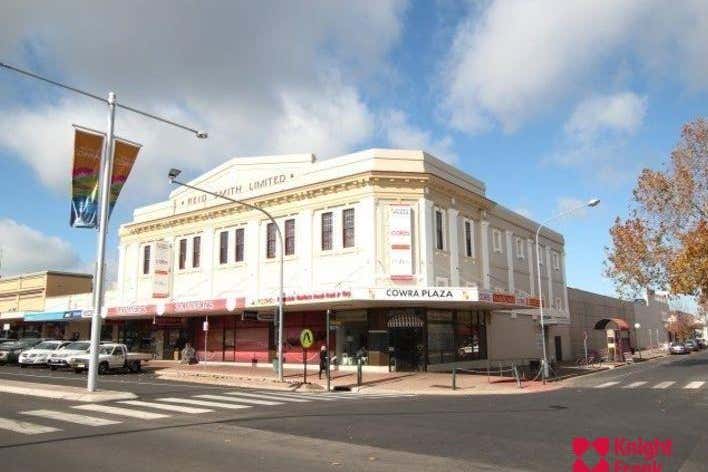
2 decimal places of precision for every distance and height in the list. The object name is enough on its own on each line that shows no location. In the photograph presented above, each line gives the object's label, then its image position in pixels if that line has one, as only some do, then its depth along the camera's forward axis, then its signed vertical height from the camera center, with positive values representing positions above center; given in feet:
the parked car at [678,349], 220.84 -2.72
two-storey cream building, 101.96 +14.71
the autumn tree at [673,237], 109.29 +19.34
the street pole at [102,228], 61.87 +11.96
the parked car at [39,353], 118.42 -1.51
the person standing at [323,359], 93.71 -2.32
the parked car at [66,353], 110.83 -1.46
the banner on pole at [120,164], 65.05 +18.57
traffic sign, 80.23 +0.68
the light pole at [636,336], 236.22 +2.04
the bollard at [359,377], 83.14 -4.49
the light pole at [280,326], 87.25 +2.34
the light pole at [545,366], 95.28 -3.74
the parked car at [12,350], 131.64 -1.01
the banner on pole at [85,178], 61.41 +16.43
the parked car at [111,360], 104.73 -2.57
